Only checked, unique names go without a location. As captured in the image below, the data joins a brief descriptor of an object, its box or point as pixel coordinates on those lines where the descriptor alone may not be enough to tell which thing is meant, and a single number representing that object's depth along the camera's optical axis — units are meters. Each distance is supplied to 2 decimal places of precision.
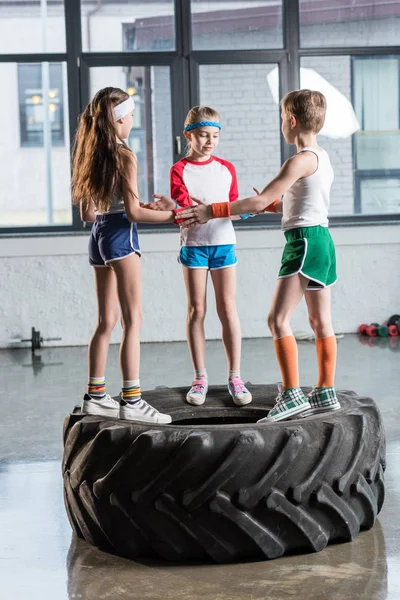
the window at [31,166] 7.64
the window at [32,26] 7.52
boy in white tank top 3.07
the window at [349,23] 7.72
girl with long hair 3.11
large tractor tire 2.60
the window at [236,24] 7.63
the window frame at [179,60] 7.54
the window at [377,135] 7.80
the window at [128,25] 7.56
